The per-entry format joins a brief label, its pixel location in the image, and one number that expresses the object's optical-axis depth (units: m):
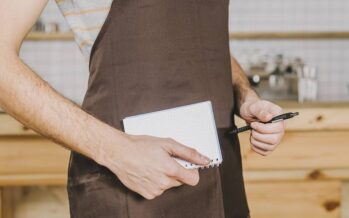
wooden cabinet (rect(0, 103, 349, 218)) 2.09
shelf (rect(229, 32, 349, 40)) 3.15
